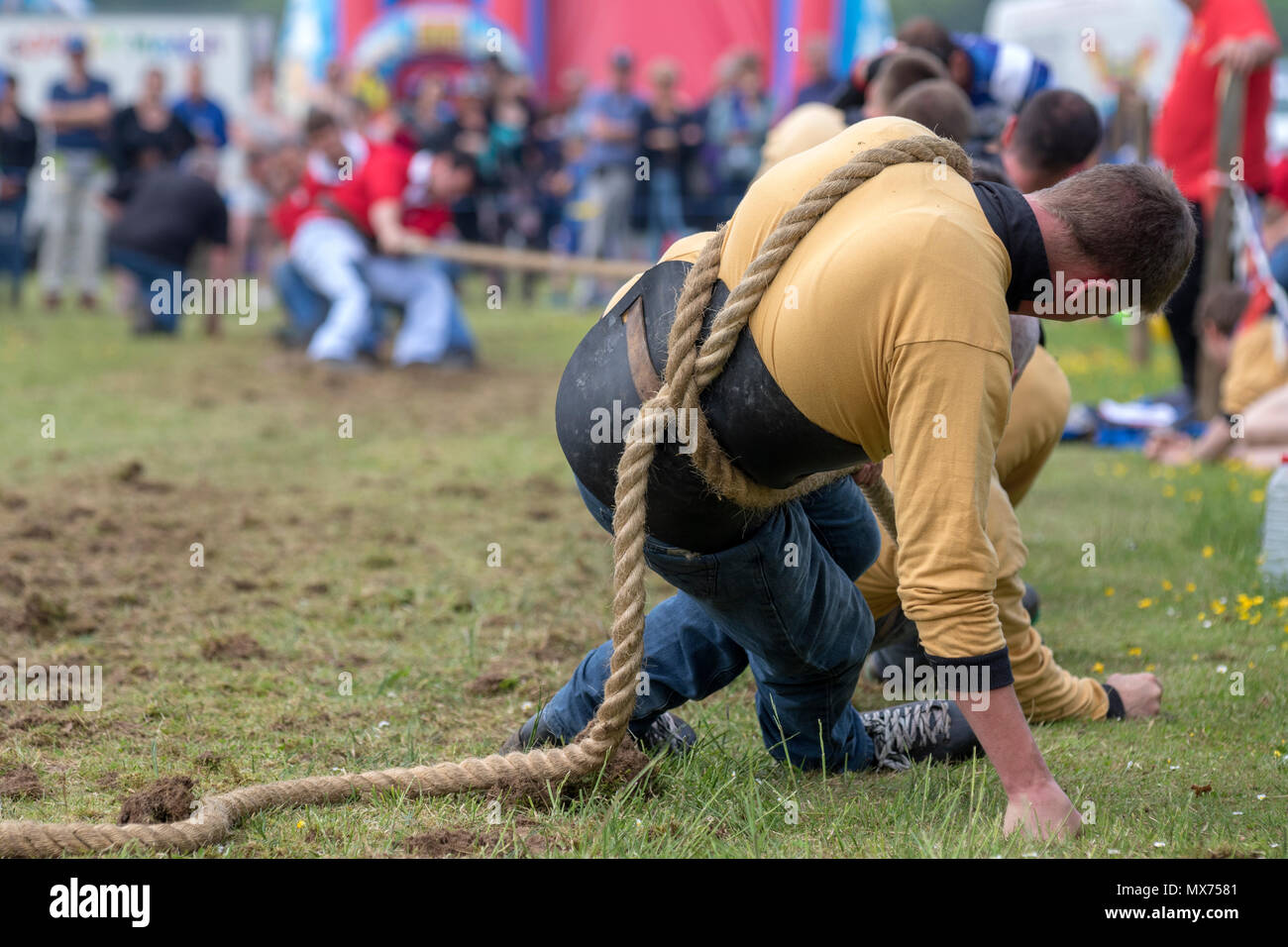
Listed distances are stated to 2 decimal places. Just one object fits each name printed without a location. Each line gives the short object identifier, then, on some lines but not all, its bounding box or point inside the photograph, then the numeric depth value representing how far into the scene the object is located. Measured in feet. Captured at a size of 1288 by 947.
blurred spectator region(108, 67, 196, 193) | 40.09
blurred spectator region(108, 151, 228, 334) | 36.86
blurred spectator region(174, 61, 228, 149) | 44.24
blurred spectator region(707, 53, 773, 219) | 45.98
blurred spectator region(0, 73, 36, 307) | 41.19
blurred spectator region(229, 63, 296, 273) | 49.42
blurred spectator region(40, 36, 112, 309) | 41.37
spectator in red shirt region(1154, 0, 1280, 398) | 21.25
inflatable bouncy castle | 62.39
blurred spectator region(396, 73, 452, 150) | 45.78
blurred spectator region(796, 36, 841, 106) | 40.01
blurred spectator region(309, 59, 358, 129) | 47.23
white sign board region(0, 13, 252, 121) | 67.72
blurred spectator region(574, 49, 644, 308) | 45.01
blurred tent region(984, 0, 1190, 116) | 56.29
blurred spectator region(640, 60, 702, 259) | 45.14
